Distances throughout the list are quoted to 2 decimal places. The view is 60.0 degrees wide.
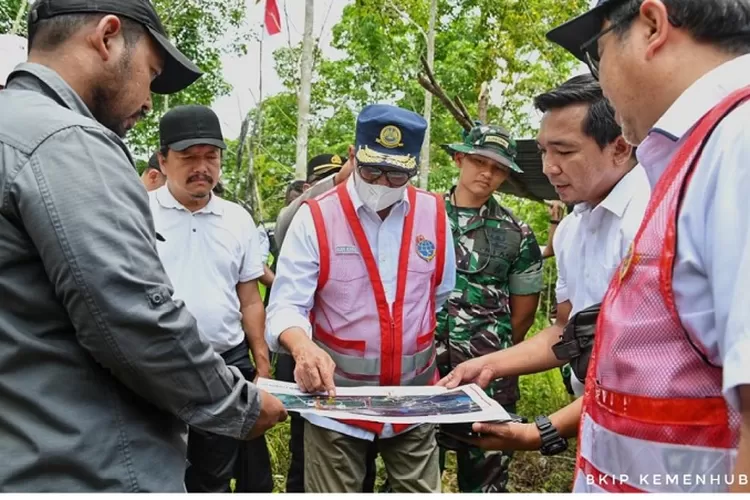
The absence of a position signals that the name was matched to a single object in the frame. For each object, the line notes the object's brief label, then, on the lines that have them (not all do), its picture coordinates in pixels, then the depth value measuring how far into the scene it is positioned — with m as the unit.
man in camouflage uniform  3.43
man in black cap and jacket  1.24
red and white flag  11.27
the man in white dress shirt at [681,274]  0.94
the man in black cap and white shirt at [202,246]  3.25
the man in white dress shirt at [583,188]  2.03
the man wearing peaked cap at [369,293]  2.52
